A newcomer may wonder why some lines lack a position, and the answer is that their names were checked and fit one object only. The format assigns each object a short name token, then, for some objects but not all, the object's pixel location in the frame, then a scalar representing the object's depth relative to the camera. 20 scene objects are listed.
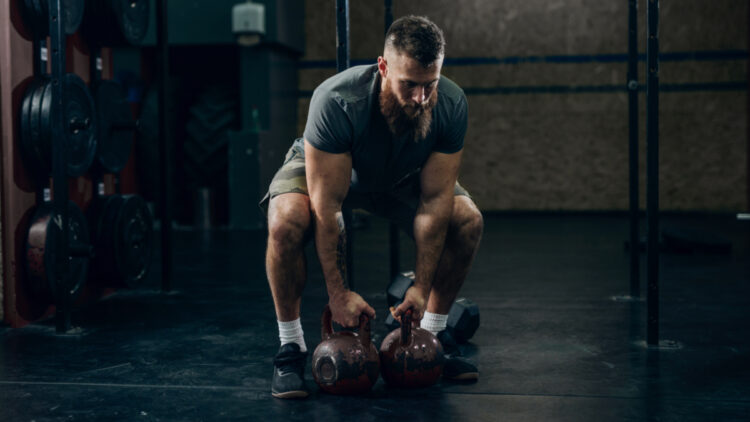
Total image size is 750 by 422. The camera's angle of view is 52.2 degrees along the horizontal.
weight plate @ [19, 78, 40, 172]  2.72
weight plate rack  2.63
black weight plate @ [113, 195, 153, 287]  3.23
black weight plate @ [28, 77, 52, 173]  2.71
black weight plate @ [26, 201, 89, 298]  2.75
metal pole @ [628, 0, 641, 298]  3.07
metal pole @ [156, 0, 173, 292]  3.41
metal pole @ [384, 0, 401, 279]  3.12
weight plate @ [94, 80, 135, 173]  3.24
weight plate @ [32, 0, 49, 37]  2.70
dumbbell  2.40
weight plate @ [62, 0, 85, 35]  2.82
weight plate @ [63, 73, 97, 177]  2.84
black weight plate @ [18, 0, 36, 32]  2.70
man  1.80
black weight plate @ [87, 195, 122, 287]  3.19
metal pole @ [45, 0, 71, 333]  2.56
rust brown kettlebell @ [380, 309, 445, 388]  1.88
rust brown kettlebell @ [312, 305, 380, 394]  1.84
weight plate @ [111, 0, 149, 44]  3.17
